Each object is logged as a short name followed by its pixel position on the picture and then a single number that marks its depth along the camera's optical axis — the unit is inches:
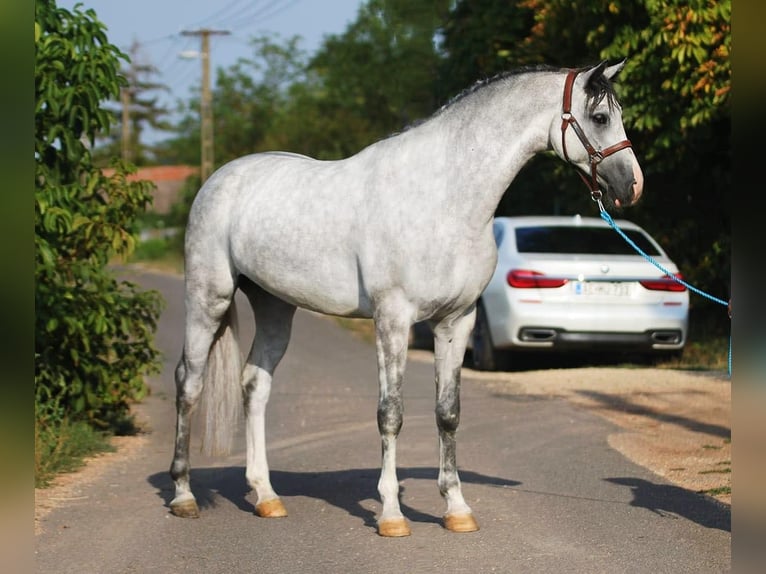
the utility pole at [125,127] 2558.8
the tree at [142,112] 4242.1
